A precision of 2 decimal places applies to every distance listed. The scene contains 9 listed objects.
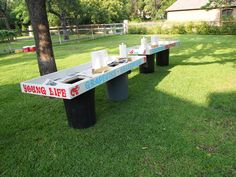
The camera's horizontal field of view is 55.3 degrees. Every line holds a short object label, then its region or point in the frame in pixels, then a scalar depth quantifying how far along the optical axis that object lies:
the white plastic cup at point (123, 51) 4.59
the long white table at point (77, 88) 2.78
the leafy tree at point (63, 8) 18.95
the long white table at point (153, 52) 5.60
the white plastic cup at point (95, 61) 3.59
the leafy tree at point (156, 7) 40.81
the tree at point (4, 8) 29.93
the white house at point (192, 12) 22.42
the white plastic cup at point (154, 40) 6.58
